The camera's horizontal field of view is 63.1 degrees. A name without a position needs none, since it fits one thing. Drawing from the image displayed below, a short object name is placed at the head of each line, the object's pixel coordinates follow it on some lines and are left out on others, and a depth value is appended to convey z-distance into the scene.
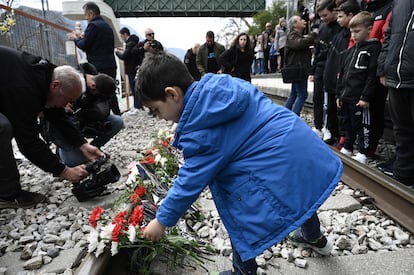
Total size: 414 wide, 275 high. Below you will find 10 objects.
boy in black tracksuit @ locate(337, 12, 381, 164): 3.74
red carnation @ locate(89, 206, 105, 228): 2.02
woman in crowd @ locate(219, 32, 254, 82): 6.89
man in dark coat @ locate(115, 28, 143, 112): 8.55
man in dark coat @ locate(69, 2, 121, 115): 5.85
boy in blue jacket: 1.41
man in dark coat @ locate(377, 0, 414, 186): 2.85
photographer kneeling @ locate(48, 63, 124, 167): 3.72
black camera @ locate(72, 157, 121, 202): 3.19
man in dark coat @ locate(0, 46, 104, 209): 2.75
